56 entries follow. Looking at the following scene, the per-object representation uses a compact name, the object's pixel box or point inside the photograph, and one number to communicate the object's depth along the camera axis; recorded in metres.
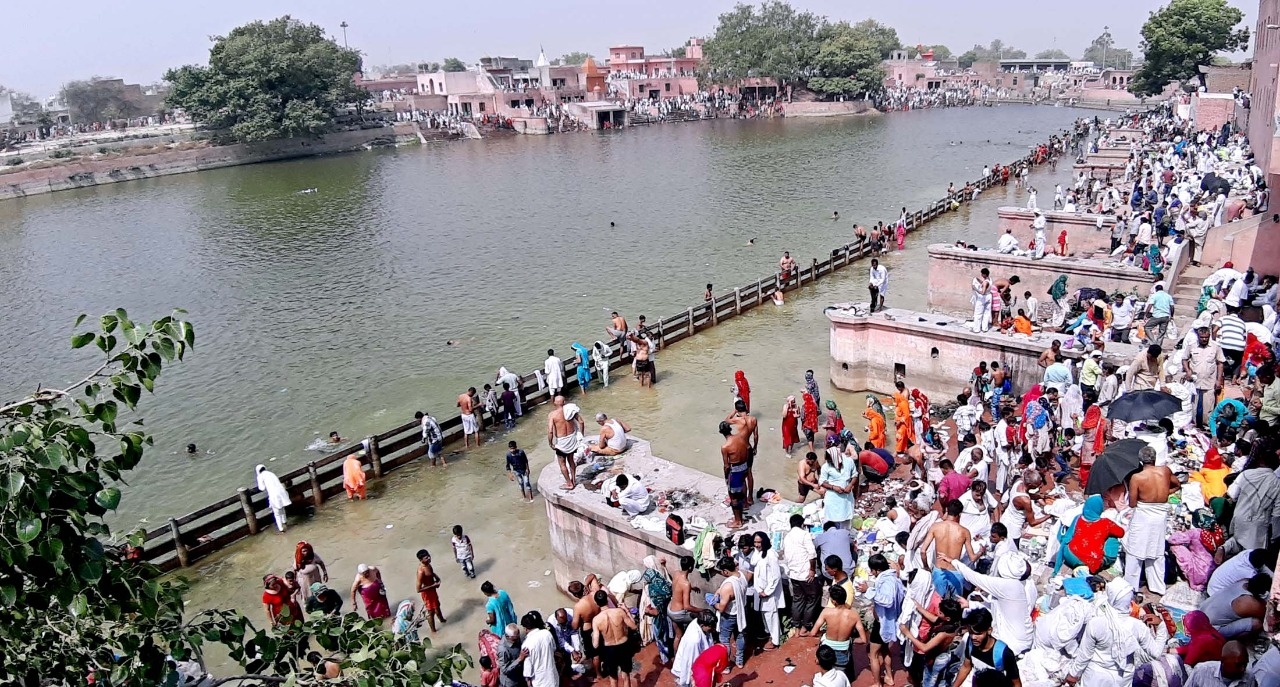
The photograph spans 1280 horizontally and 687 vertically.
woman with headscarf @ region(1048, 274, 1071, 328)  18.30
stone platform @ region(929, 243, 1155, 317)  19.06
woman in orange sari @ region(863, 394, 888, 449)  13.08
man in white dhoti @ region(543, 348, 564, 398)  17.58
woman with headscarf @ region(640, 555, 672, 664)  8.89
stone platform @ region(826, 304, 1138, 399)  15.55
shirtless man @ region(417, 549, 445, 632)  10.45
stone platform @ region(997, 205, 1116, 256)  25.41
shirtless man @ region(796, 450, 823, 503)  10.80
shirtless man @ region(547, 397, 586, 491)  11.16
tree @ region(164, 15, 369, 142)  71.06
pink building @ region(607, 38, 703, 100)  109.25
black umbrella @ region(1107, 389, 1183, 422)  11.23
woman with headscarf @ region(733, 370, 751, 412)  15.63
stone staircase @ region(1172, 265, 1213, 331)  17.00
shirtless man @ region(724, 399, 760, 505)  10.58
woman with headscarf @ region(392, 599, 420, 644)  9.35
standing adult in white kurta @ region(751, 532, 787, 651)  8.52
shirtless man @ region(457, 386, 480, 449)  16.00
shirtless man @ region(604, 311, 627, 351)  19.77
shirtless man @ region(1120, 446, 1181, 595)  8.09
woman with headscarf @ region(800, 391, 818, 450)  14.41
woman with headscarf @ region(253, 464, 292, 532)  13.41
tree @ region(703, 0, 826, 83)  99.69
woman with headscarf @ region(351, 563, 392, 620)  10.43
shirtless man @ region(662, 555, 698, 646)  8.77
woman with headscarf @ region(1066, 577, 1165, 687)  6.80
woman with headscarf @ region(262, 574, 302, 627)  10.31
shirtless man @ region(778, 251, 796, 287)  24.70
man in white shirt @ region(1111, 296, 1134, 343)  15.17
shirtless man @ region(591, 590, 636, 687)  8.30
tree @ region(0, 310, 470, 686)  3.08
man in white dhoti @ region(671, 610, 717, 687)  8.00
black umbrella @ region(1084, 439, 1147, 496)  8.95
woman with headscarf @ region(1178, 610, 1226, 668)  6.62
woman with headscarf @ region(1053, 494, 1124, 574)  8.63
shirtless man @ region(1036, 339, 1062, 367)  13.41
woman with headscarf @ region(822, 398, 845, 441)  13.38
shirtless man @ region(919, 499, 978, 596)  8.10
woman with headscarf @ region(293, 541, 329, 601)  10.56
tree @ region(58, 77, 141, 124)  107.75
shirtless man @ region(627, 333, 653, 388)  18.27
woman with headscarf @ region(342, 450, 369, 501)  14.27
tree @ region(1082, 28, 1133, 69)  181.38
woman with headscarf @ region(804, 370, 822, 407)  14.43
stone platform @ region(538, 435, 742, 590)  10.13
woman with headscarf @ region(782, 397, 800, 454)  14.30
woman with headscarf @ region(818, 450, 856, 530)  9.74
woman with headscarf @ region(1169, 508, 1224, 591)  8.27
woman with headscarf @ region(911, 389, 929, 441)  13.35
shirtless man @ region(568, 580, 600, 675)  8.62
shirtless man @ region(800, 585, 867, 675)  7.48
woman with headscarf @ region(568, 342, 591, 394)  18.30
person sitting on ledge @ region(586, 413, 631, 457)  11.73
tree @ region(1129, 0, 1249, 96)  62.78
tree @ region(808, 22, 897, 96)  97.44
